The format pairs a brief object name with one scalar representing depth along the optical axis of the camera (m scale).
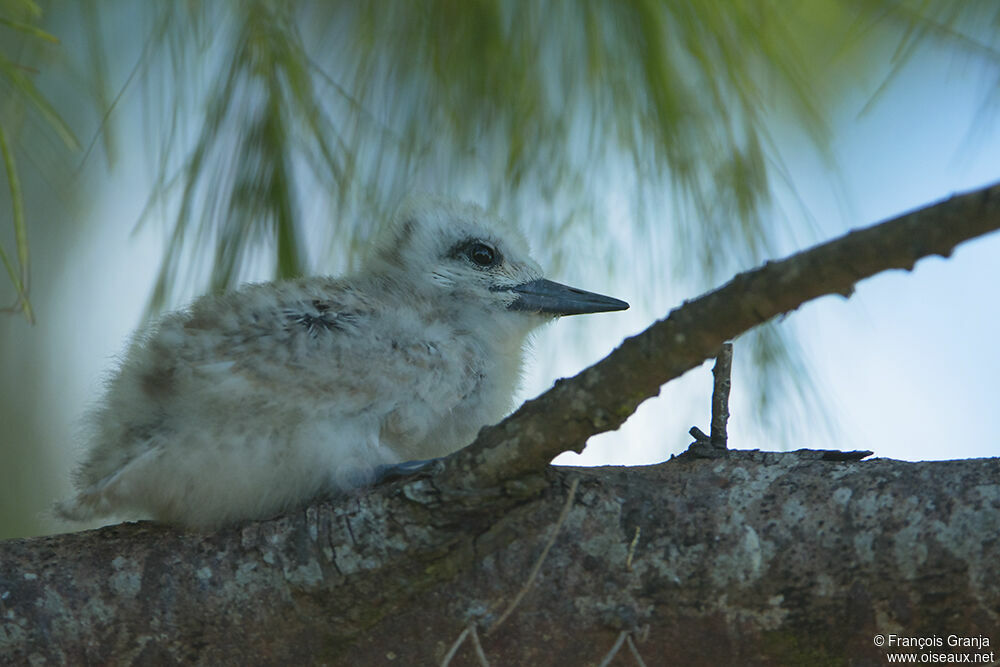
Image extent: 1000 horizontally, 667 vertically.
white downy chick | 3.49
